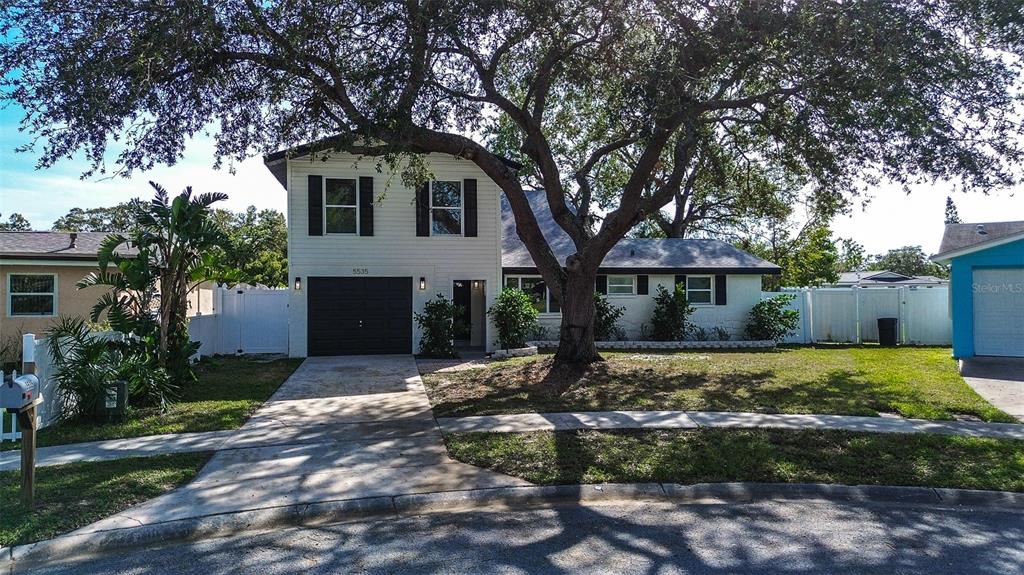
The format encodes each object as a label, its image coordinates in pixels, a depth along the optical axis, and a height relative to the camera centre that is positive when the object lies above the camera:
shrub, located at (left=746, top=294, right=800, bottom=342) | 20.34 -0.74
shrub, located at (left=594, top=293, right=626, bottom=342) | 19.77 -0.63
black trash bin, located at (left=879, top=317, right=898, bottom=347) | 19.48 -1.08
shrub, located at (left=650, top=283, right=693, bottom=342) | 20.08 -0.55
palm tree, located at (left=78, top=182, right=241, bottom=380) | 10.56 +0.67
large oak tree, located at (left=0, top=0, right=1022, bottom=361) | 8.84 +3.63
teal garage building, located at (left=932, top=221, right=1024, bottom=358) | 14.58 -0.04
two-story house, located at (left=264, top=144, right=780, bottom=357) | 16.91 +1.59
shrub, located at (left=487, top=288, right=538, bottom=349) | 17.27 -0.43
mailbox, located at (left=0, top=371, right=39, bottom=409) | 5.10 -0.70
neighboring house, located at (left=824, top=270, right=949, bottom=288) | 35.31 +1.01
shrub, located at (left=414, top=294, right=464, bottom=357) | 16.45 -0.68
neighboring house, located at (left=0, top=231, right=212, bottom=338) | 16.61 +0.74
